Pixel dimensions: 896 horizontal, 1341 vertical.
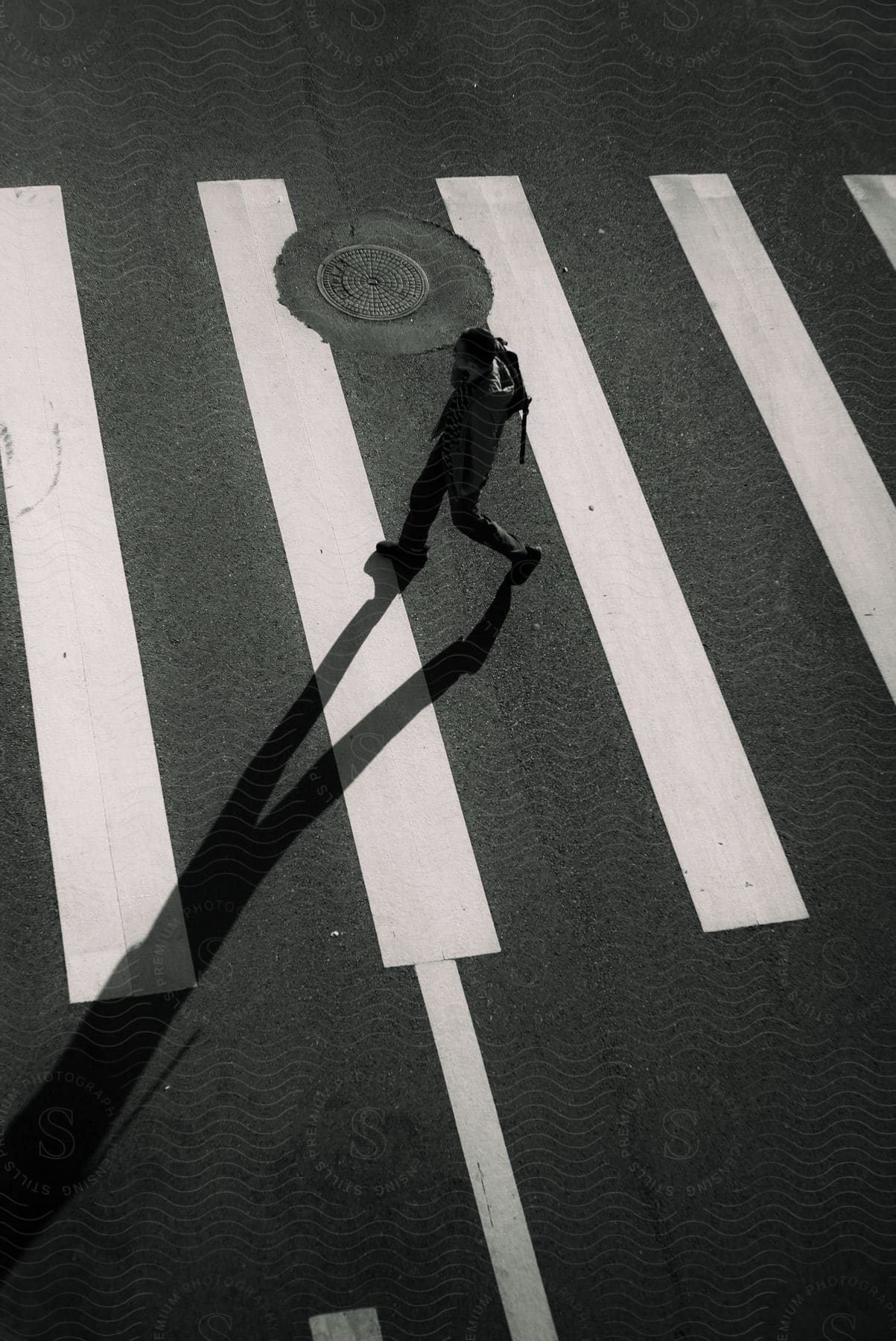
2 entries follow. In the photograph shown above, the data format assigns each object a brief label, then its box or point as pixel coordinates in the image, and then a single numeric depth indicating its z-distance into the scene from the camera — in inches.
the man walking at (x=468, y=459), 262.7
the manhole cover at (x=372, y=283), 350.3
